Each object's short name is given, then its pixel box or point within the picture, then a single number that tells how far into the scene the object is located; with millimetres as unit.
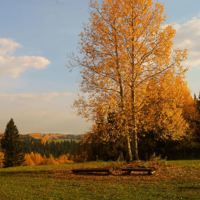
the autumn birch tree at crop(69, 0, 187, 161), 12391
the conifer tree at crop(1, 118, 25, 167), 38031
